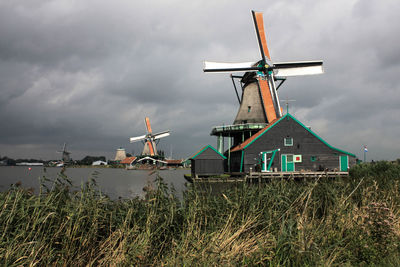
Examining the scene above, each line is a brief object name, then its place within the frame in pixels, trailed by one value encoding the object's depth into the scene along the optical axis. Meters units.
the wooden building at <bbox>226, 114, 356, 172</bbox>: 26.39
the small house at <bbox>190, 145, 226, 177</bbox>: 29.16
